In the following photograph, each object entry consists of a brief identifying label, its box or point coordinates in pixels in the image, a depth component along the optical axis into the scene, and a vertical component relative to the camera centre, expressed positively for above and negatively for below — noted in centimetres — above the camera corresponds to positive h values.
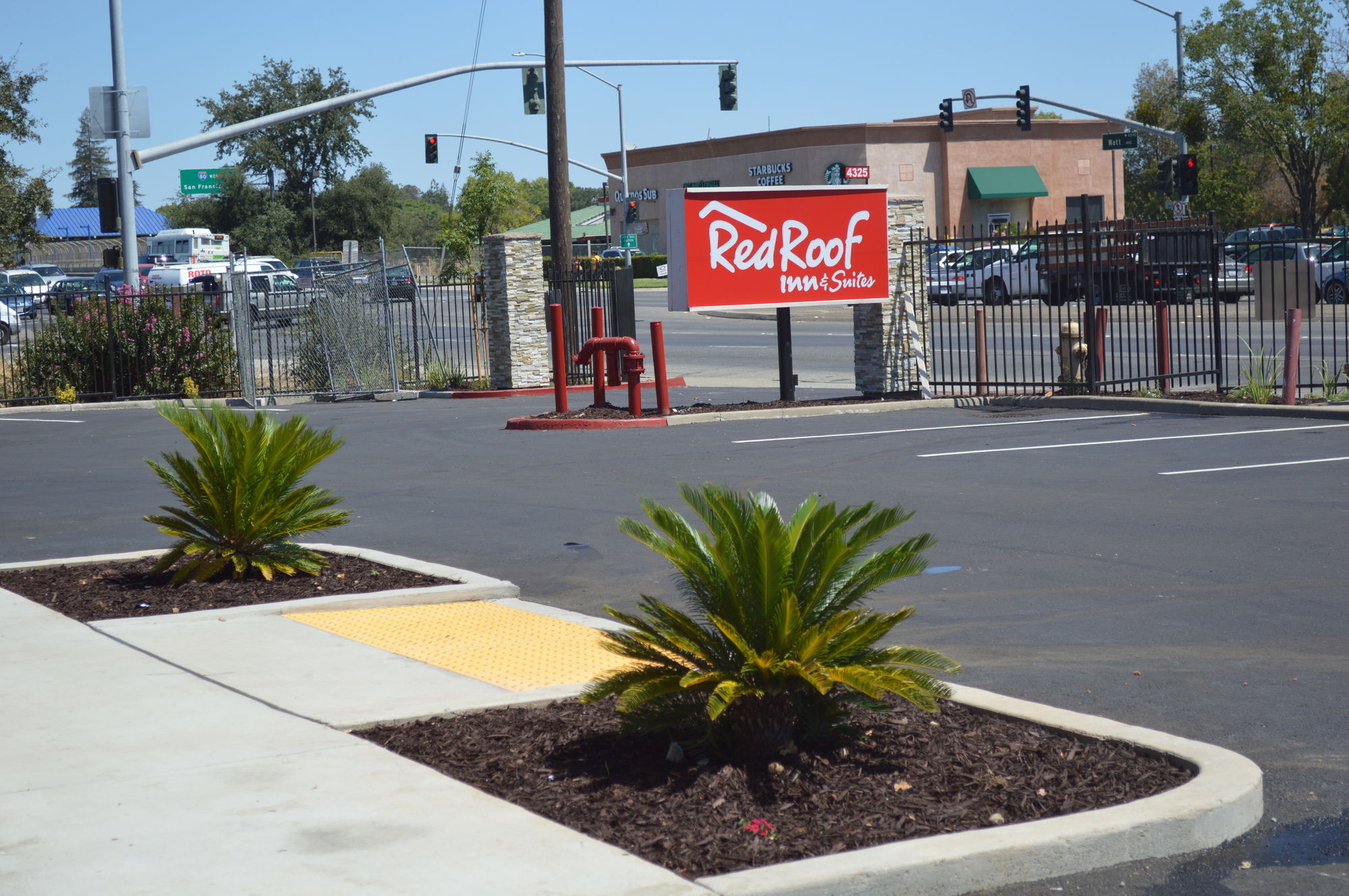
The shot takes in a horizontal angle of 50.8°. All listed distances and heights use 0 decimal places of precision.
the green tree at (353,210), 9112 +1034
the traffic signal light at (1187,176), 3753 +435
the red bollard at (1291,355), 1538 -22
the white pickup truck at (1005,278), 3850 +189
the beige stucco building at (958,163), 6806 +923
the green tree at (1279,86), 4262 +771
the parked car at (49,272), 6302 +519
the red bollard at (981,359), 1825 -15
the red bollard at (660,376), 1712 -20
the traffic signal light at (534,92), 2734 +533
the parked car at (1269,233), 4409 +342
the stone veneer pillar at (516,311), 2352 +89
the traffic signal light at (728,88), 3434 +653
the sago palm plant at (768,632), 454 -91
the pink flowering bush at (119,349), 2306 +51
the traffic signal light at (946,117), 4600 +755
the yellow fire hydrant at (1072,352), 1780 -11
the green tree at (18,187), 3503 +506
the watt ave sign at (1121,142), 4116 +585
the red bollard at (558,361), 1780 +2
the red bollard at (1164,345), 1741 -7
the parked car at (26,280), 5322 +406
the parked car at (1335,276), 3212 +133
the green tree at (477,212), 6075 +811
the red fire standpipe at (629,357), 1680 +5
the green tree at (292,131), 9069 +1555
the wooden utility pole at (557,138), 2475 +401
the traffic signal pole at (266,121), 2548 +468
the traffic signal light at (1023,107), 4250 +736
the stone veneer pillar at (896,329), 1911 +29
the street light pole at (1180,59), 4322 +869
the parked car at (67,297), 2323 +141
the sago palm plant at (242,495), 788 -67
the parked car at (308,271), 2455 +287
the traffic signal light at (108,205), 2491 +313
